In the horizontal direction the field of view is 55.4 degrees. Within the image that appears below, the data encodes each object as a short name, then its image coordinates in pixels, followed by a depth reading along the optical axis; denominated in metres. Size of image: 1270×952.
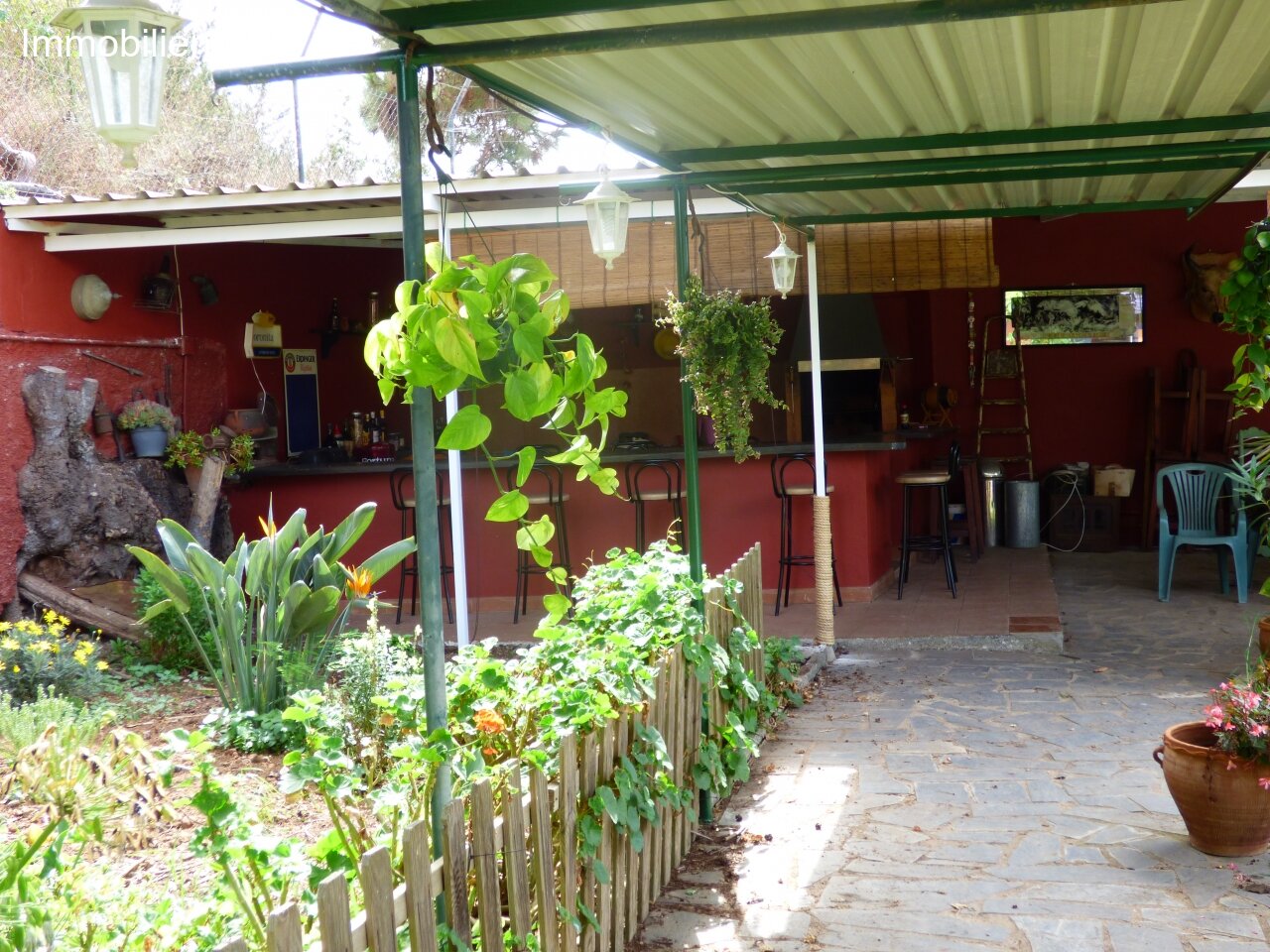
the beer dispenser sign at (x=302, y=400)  10.23
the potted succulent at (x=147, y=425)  8.22
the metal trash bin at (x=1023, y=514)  10.61
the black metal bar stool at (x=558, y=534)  8.34
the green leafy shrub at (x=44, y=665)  6.10
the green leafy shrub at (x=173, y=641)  6.91
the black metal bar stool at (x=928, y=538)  8.35
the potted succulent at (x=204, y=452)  8.47
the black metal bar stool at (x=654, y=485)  8.27
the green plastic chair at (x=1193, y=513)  8.15
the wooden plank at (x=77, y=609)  7.39
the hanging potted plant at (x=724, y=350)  4.37
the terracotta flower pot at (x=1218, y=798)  3.76
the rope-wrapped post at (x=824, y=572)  6.92
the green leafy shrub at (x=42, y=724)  4.75
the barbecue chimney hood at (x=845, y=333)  10.77
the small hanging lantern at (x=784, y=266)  5.83
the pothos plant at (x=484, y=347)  2.24
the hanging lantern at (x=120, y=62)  2.16
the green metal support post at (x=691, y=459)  4.34
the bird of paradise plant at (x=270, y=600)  5.41
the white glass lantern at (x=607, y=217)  4.35
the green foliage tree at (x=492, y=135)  17.39
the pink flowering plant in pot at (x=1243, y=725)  3.75
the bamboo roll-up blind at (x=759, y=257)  7.10
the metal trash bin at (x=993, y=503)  10.58
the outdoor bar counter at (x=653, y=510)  8.36
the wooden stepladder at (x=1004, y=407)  11.06
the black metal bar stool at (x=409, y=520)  8.36
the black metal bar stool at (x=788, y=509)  8.05
